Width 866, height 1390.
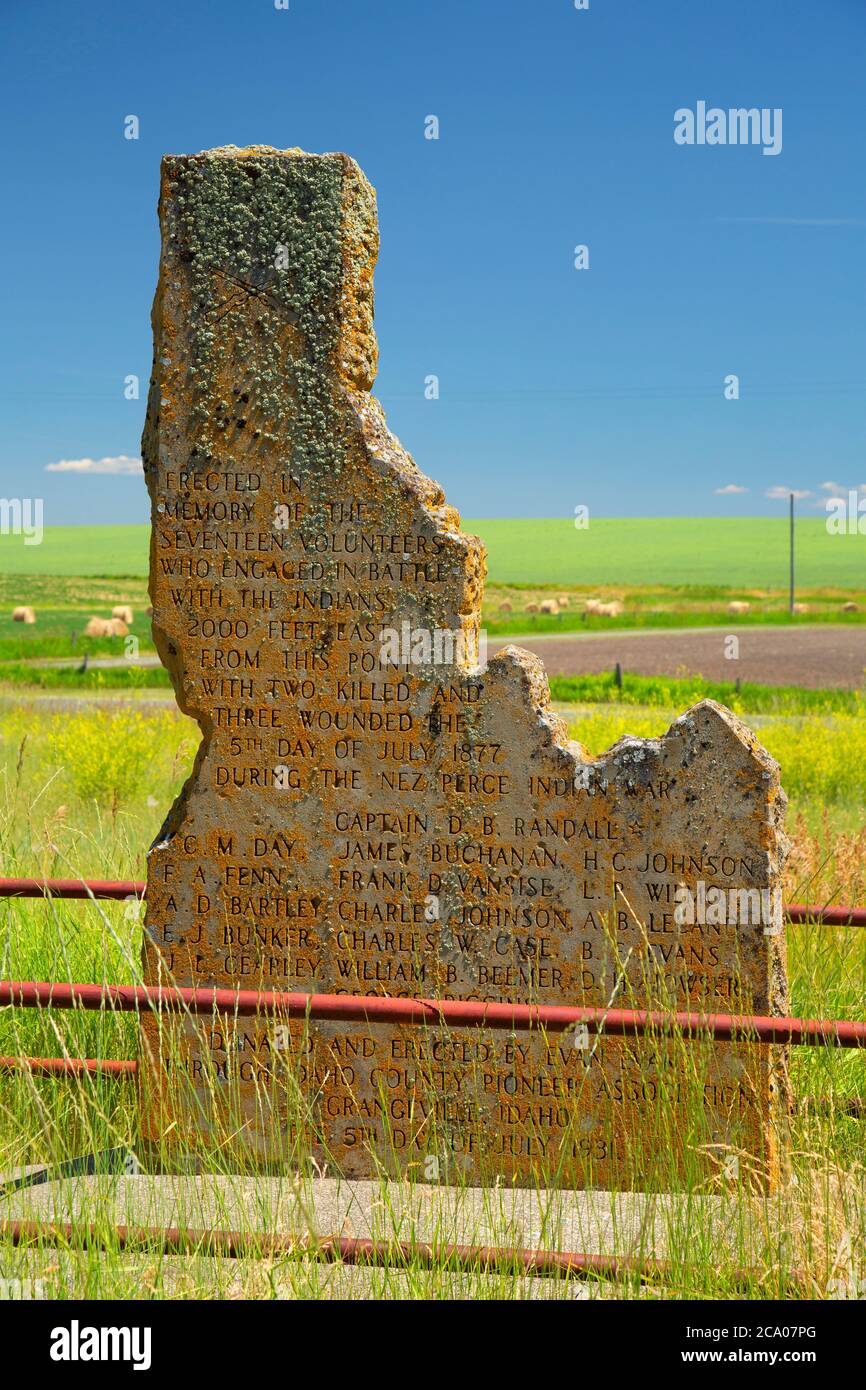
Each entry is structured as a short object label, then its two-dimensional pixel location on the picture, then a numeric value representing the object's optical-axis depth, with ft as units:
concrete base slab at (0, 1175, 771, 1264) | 11.87
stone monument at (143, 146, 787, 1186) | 15.03
